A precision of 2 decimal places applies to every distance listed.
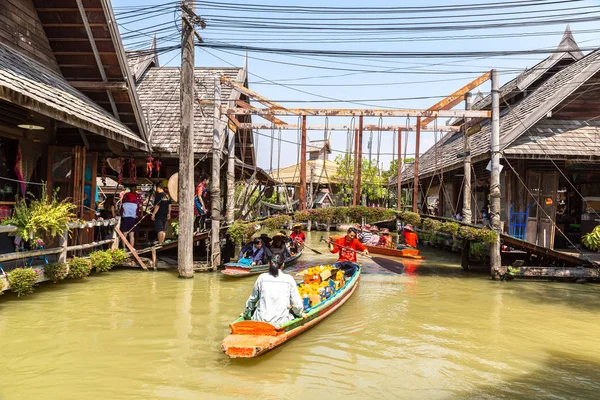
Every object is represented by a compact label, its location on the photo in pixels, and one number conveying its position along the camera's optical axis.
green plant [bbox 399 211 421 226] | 14.20
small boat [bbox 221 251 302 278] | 12.66
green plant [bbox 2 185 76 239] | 8.93
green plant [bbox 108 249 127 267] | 12.62
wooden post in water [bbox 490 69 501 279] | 13.32
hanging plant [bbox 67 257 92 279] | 10.62
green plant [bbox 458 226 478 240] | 13.36
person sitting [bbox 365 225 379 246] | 19.34
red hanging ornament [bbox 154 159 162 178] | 14.55
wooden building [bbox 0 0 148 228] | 10.23
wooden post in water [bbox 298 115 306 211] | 13.23
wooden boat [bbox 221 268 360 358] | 6.48
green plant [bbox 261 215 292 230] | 14.08
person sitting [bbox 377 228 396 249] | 19.08
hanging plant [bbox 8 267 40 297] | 8.66
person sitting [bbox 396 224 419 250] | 18.69
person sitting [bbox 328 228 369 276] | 13.62
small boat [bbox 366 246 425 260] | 18.08
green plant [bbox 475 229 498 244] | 13.20
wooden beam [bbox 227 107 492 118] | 13.91
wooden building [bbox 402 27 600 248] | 14.71
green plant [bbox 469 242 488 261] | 15.21
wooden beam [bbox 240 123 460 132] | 15.44
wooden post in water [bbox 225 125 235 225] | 15.50
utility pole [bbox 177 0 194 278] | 12.50
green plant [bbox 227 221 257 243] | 14.09
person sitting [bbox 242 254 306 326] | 7.19
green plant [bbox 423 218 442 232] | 13.88
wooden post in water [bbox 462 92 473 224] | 16.03
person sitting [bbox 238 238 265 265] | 13.71
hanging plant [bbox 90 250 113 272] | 11.55
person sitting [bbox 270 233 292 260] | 14.01
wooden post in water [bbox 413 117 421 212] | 13.89
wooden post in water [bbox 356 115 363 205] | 13.61
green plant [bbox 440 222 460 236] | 13.74
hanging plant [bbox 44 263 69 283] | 9.91
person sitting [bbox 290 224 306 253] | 17.52
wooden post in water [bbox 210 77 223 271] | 14.00
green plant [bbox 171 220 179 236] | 15.73
